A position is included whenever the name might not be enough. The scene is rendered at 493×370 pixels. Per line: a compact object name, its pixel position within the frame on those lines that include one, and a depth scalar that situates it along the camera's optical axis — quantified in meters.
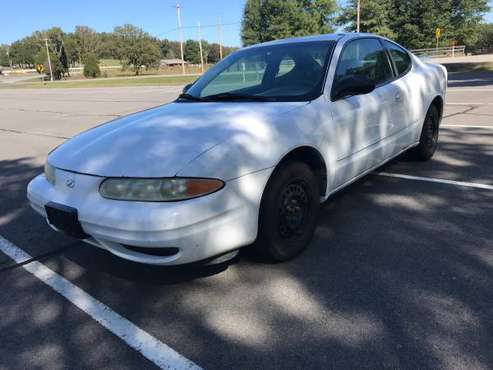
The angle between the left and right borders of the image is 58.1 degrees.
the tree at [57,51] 78.44
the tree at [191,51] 128.12
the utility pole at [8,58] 153.52
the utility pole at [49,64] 71.64
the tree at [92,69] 71.12
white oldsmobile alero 2.54
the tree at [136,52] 74.81
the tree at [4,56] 166.75
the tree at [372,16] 52.69
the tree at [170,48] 155.62
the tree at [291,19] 63.03
